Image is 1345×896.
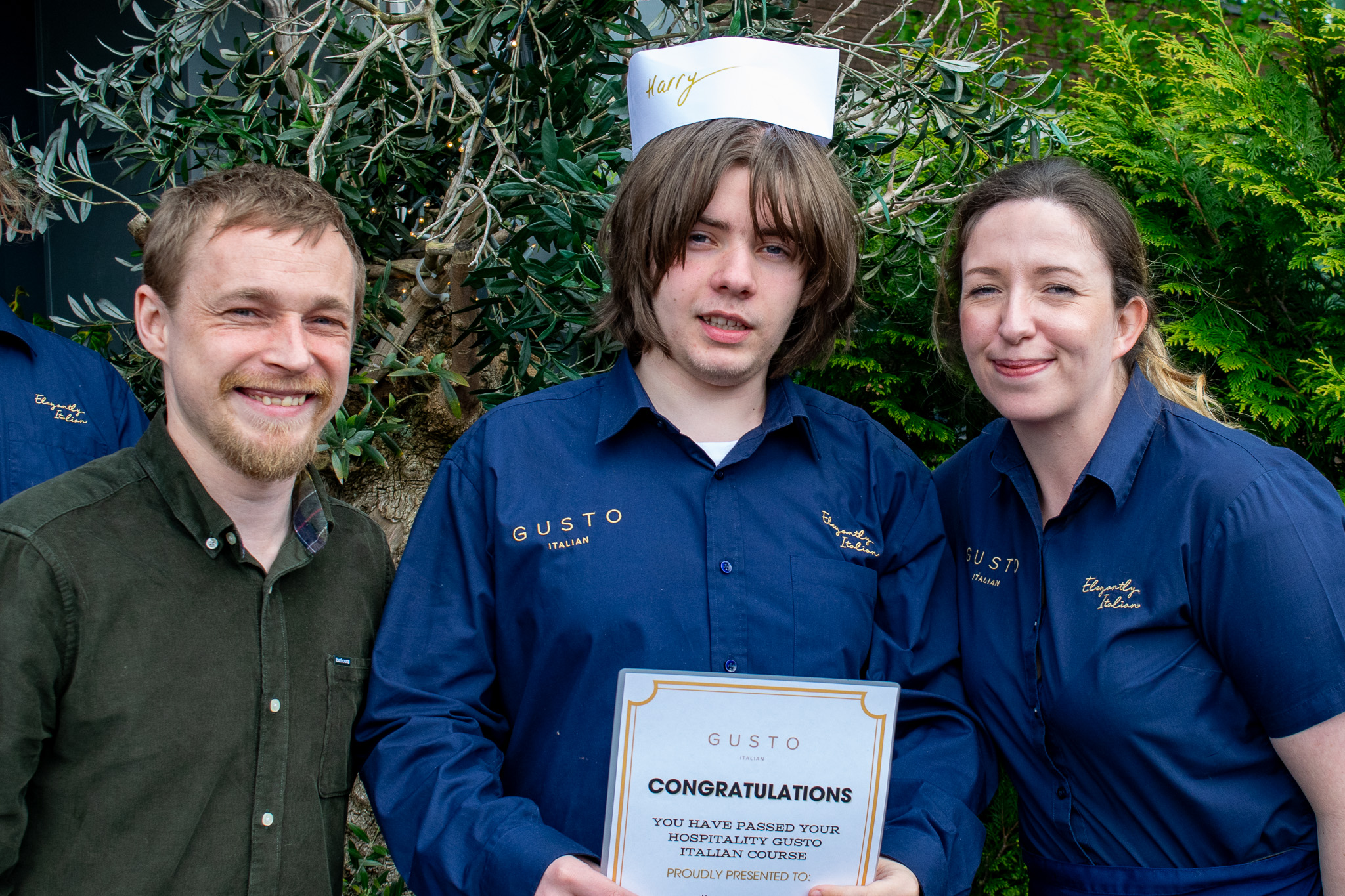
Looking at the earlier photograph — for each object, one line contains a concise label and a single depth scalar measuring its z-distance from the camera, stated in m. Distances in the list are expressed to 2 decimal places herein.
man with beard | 1.65
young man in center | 1.90
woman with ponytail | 1.85
